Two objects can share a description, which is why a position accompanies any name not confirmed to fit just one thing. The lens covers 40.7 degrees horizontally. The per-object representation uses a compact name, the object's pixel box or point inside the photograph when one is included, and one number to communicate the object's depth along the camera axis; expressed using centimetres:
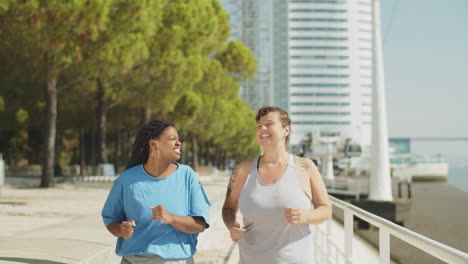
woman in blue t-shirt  303
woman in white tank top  298
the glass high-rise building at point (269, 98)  16912
